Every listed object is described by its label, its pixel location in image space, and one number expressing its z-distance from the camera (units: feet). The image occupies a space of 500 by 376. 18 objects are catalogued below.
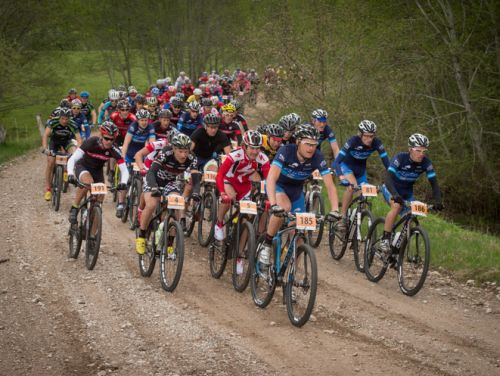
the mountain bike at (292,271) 24.54
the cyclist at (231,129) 49.03
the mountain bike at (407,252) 29.50
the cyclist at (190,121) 48.32
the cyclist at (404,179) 31.22
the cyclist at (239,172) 30.86
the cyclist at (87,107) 67.15
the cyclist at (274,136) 32.94
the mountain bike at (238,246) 27.76
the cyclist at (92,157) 34.24
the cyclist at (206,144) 40.34
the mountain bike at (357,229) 34.04
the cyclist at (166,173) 30.83
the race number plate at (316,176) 38.52
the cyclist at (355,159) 35.96
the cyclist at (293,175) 26.81
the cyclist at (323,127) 40.29
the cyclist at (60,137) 48.42
